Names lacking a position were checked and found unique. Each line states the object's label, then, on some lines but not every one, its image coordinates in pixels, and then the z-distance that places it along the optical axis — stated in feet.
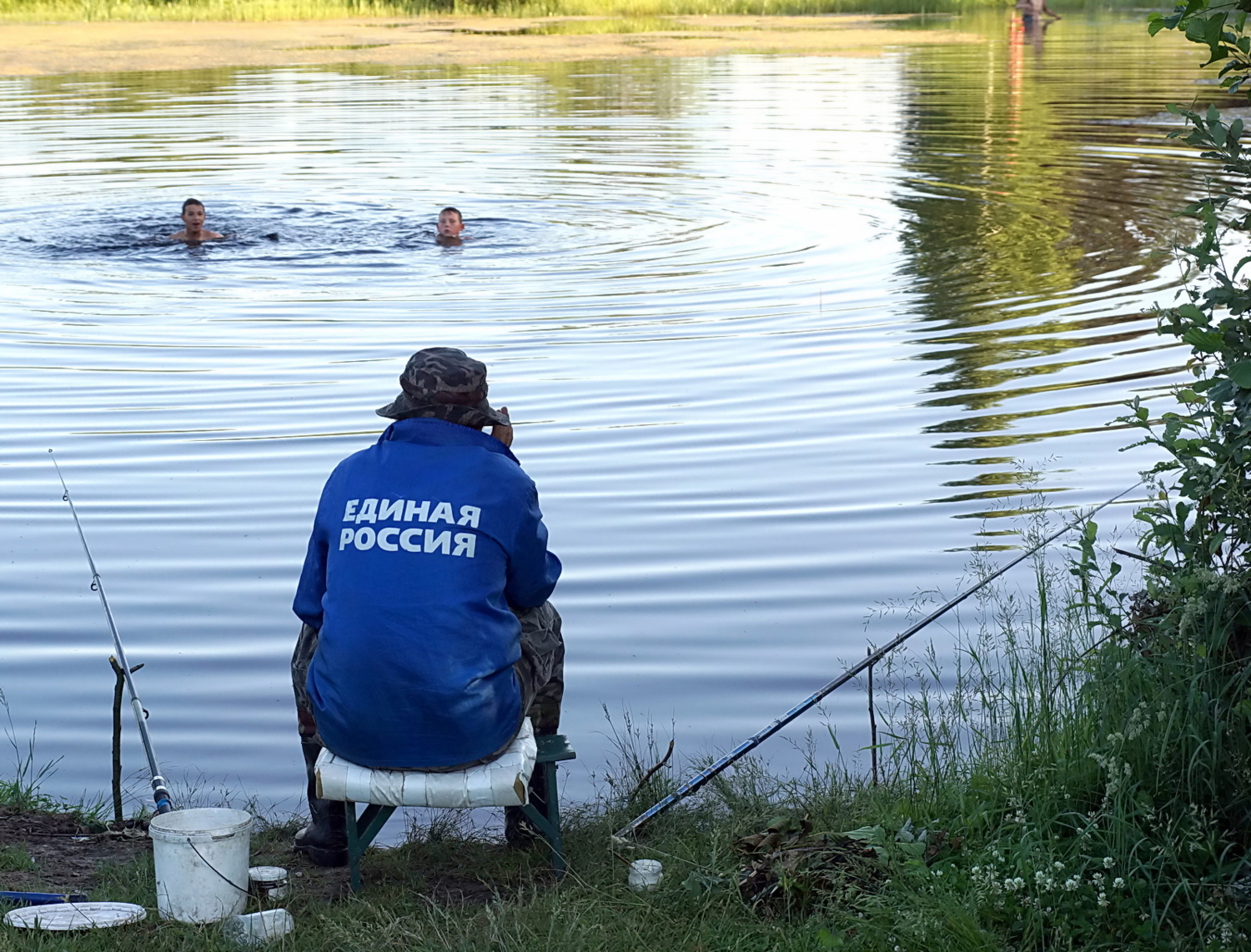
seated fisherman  14.89
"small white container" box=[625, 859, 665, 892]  14.49
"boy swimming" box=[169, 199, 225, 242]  56.18
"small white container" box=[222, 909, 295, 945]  13.67
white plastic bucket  14.05
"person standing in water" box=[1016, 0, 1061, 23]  194.76
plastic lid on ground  13.64
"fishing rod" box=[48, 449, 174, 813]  15.70
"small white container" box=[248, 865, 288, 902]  14.79
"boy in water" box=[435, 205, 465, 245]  57.11
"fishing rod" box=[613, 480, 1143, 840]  15.44
